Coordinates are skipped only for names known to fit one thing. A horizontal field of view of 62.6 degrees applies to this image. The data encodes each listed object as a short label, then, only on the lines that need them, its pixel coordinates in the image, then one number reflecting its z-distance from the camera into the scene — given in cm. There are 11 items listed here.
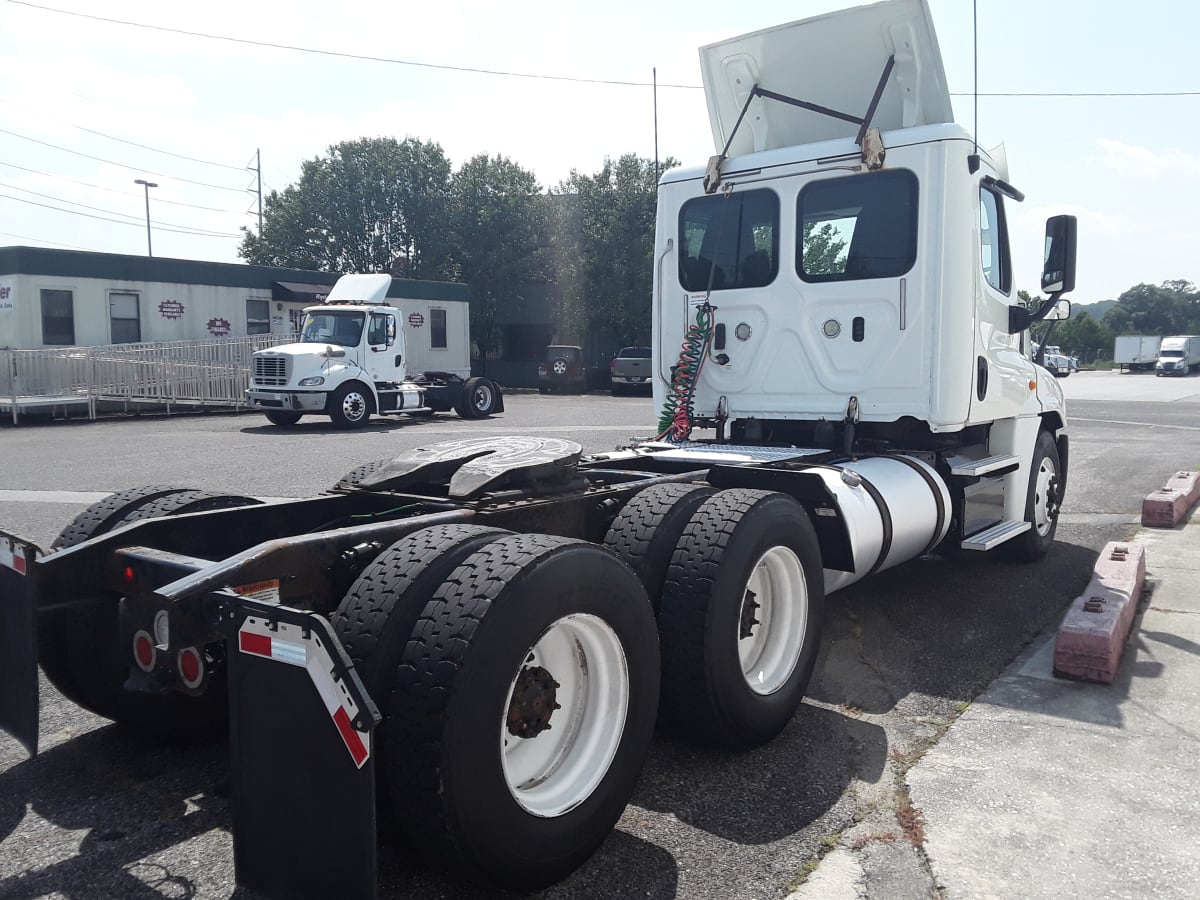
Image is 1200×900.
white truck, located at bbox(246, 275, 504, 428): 1975
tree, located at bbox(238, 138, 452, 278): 4675
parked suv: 3572
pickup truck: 3181
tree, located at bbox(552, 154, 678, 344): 4106
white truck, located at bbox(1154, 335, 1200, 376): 6147
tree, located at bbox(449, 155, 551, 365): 4459
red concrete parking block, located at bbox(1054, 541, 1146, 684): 468
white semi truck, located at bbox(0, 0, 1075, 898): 250
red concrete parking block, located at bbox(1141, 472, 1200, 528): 876
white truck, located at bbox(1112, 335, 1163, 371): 6994
